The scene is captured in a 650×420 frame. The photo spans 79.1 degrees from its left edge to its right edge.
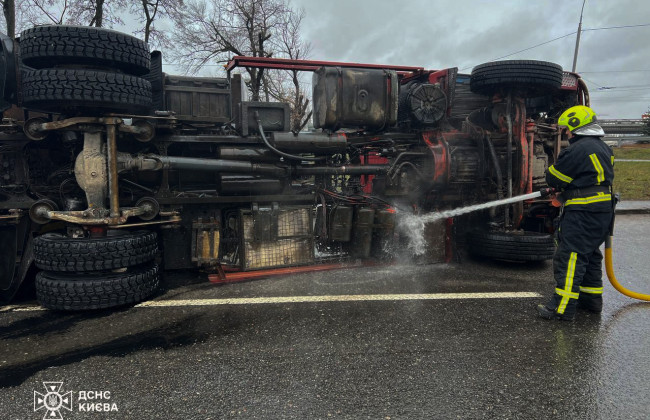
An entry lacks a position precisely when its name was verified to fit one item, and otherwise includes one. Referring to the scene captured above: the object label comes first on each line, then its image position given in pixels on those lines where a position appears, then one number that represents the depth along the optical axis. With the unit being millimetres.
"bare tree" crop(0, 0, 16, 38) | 11555
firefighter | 3707
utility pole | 18544
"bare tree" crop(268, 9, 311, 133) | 19906
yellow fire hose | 4066
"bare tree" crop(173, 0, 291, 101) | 18938
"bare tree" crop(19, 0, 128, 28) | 14469
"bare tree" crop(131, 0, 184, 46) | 16688
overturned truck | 3920
